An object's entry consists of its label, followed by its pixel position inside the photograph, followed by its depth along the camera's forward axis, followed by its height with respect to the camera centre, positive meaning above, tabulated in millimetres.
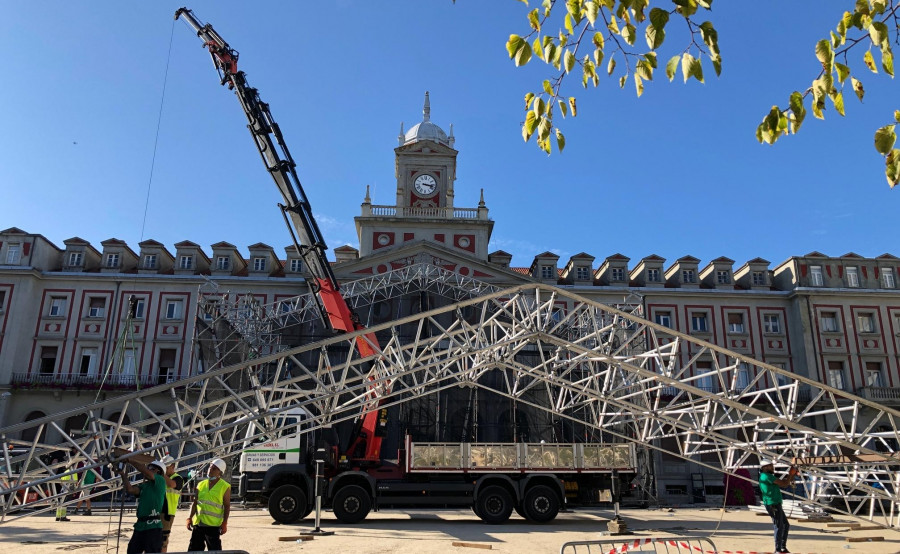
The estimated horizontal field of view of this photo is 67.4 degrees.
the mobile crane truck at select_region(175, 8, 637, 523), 19156 -413
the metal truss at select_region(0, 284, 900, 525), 12257 +1207
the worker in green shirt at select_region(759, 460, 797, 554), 12234 -675
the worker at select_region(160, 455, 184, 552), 10266 -677
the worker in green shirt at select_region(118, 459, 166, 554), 8672 -734
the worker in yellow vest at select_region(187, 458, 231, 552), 9648 -770
